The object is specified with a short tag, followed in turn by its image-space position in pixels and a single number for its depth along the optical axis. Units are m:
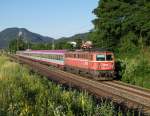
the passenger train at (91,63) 32.94
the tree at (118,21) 52.22
